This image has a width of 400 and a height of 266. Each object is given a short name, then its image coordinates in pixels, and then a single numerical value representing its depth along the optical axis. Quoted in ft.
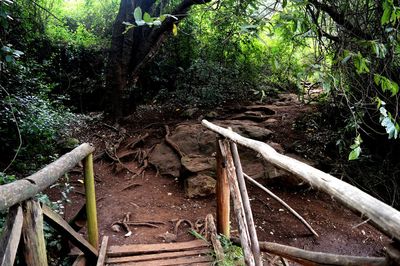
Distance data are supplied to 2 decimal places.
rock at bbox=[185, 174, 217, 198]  16.56
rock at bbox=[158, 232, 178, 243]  12.28
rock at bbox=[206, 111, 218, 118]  26.30
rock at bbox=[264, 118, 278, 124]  24.38
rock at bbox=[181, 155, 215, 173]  17.51
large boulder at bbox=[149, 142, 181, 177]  19.55
